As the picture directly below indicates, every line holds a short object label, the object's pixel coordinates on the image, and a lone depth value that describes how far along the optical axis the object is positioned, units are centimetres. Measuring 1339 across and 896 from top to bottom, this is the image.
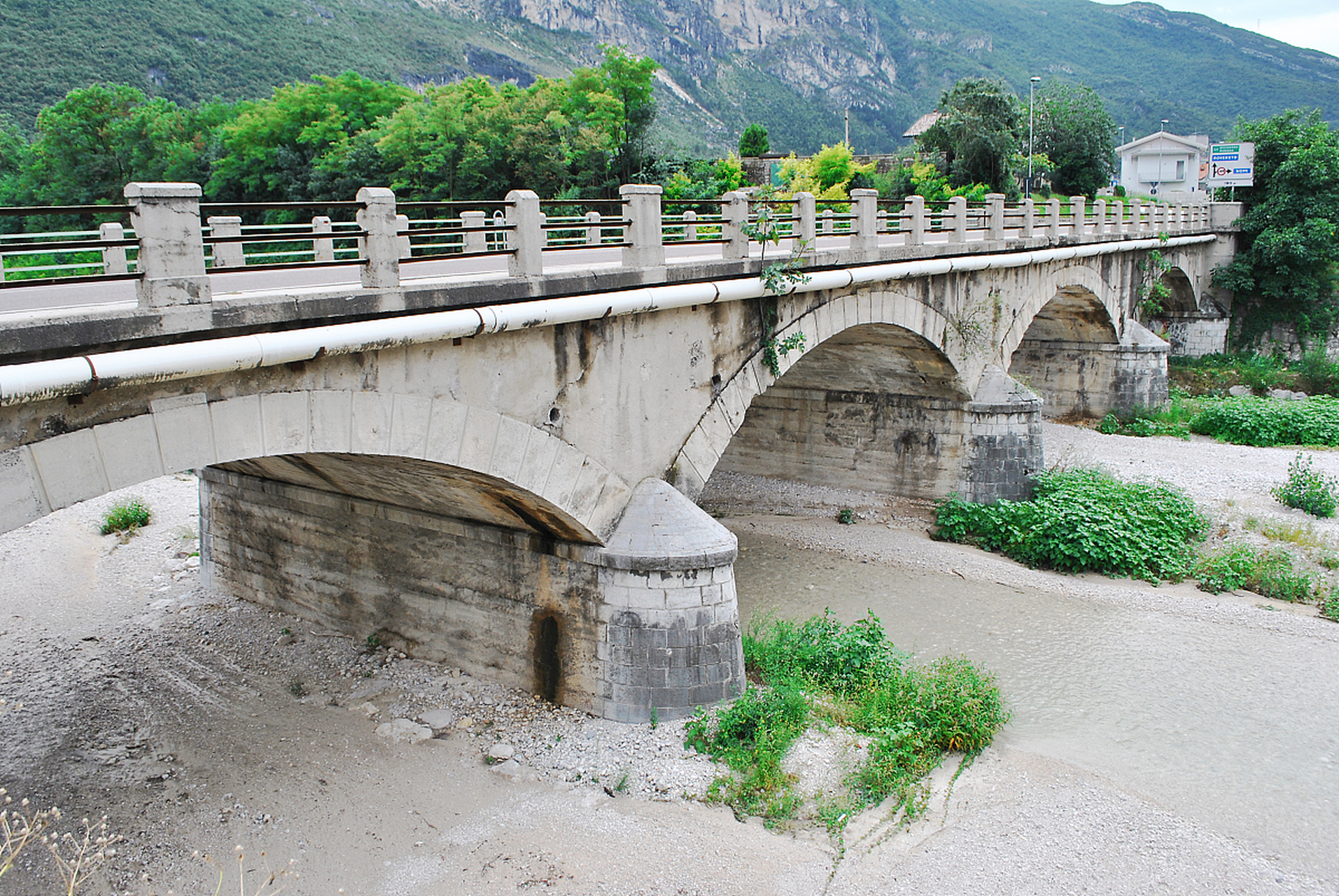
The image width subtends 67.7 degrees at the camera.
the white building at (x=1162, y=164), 5666
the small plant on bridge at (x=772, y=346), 1187
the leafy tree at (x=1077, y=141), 4494
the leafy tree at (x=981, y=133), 3872
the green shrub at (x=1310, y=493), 1731
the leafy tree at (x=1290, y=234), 3131
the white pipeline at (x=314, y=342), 546
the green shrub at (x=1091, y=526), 1541
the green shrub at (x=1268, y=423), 2341
